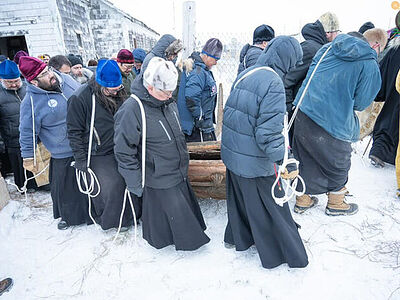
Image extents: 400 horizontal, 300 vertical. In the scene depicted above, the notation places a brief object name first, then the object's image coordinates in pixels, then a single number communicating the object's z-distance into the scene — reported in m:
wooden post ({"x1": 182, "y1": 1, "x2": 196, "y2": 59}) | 4.40
